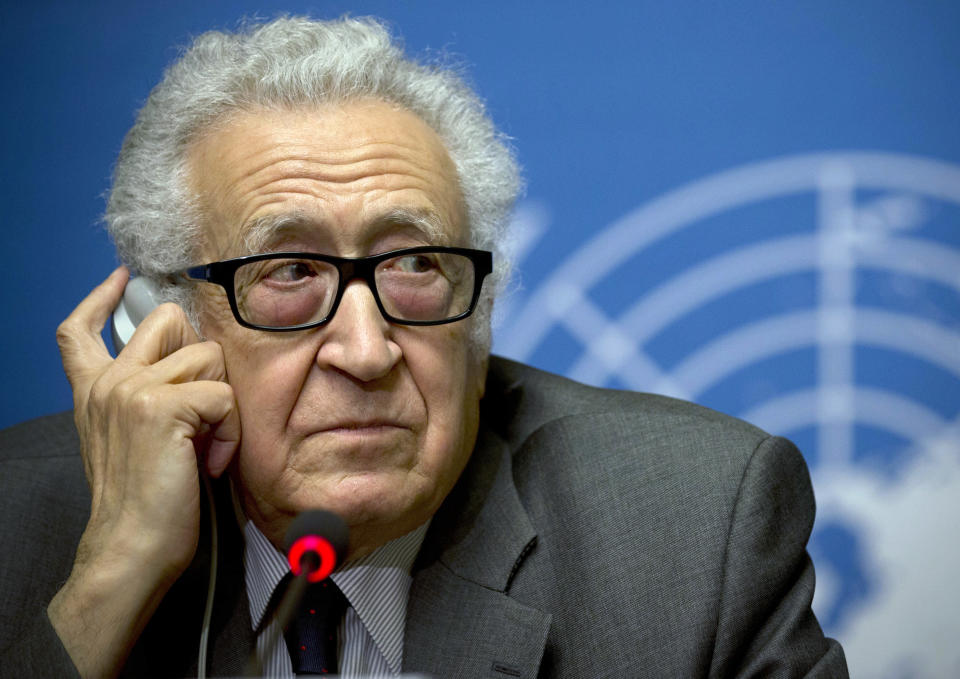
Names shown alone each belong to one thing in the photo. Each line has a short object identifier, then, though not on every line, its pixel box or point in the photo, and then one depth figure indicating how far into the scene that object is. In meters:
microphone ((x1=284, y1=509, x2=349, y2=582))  2.19
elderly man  2.32
